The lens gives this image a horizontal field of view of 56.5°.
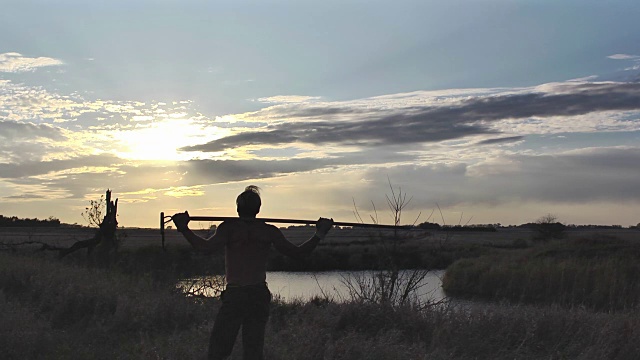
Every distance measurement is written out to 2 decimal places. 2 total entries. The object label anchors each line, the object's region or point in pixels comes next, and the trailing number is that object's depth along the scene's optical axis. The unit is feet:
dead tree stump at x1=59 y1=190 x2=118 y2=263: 66.80
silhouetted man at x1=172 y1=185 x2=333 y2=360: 18.11
